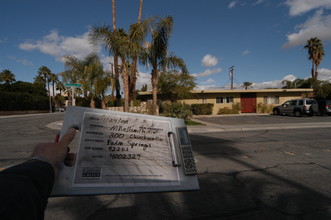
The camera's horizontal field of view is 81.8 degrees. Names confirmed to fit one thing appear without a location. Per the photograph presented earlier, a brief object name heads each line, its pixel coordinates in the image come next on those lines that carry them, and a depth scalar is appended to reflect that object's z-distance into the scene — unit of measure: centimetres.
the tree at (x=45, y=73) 5331
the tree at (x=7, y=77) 4903
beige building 2705
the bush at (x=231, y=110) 2662
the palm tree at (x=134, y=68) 1219
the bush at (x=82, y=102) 2080
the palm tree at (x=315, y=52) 3478
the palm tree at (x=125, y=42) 1202
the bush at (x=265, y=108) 2711
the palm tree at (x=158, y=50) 1265
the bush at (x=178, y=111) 1433
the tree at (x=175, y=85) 2316
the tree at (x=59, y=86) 5703
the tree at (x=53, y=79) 5419
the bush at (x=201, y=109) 2548
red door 2808
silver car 2000
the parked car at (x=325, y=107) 2053
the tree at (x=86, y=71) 1727
